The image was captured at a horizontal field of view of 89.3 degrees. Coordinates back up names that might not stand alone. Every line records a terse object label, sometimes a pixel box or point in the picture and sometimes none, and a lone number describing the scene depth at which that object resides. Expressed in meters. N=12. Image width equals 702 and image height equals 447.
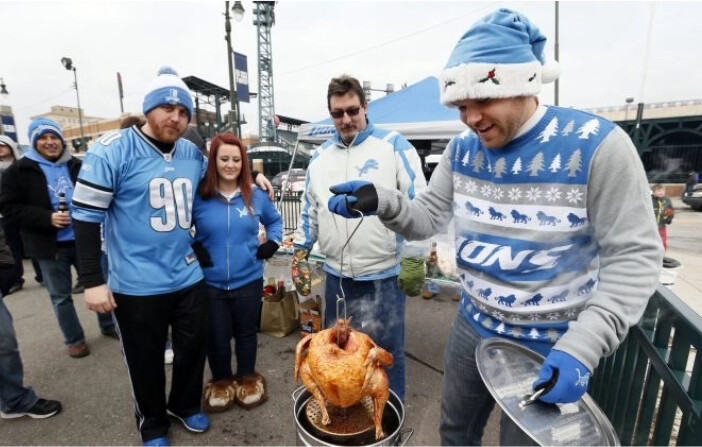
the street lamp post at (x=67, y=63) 20.81
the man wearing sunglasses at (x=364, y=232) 2.40
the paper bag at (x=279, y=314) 4.23
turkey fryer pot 1.30
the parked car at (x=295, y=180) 9.80
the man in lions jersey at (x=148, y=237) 2.19
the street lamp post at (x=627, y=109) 21.64
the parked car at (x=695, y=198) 14.59
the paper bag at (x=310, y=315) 3.80
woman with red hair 2.74
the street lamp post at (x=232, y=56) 9.73
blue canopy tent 5.59
